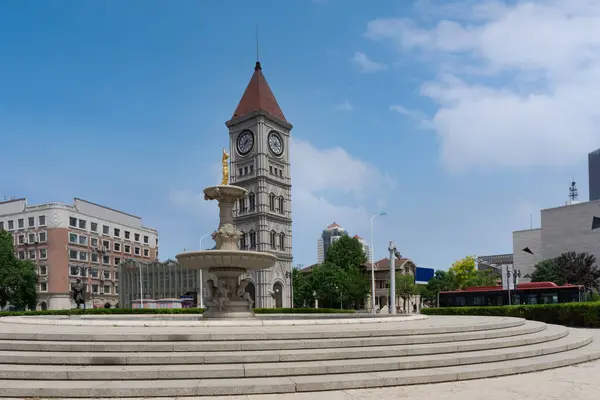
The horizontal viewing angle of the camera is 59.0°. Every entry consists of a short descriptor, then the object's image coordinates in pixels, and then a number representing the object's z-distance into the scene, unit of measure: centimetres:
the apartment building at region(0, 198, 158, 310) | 7575
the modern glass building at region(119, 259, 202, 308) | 8319
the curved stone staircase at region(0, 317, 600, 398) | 930
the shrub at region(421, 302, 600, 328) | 2431
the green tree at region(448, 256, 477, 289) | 7295
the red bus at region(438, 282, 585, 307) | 3112
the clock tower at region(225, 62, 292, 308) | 8138
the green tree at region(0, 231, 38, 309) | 5628
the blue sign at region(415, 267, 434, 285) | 3333
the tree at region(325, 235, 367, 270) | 8238
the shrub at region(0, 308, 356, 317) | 3891
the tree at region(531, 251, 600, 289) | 5453
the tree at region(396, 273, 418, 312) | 8644
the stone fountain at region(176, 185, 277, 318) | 1933
